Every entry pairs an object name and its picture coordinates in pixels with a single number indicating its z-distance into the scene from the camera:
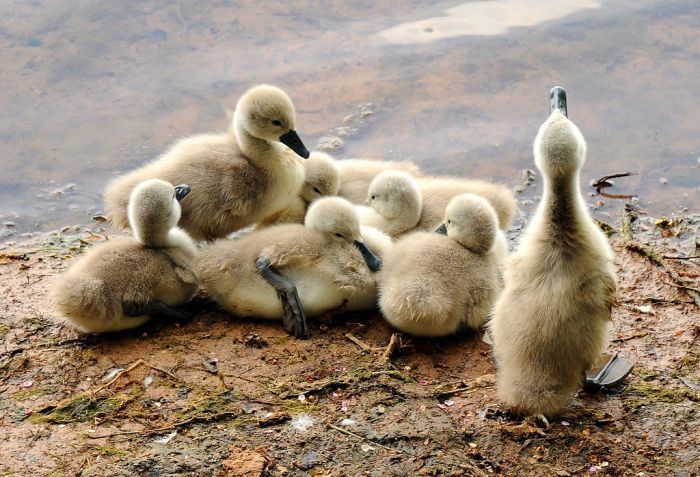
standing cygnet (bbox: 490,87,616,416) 7.05
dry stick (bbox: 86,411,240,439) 7.50
